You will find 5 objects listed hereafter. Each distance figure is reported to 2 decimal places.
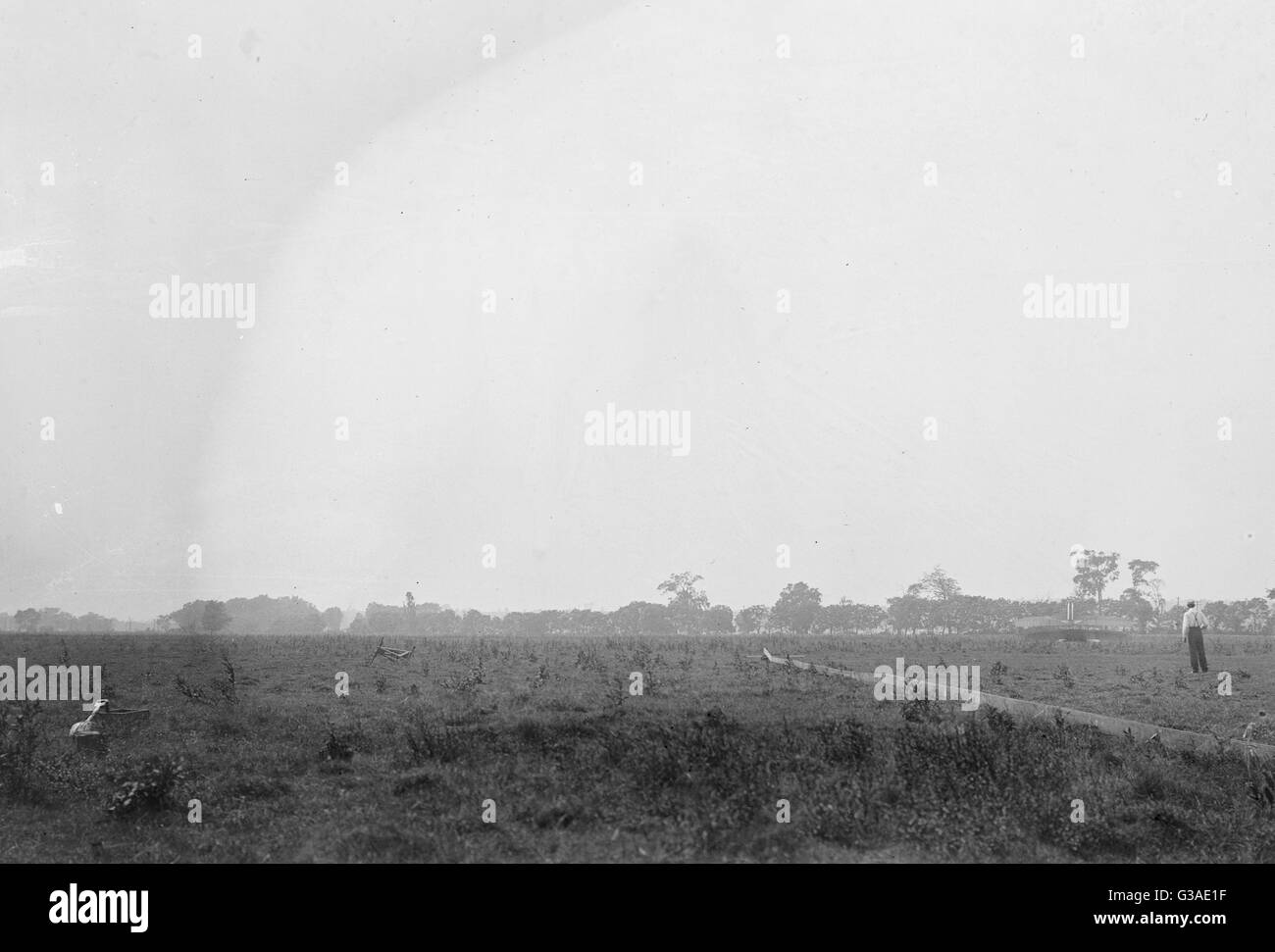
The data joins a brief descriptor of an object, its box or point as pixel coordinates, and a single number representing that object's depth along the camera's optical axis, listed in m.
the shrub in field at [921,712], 16.47
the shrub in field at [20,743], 13.22
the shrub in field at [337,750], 14.32
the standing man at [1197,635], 26.39
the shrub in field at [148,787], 12.15
